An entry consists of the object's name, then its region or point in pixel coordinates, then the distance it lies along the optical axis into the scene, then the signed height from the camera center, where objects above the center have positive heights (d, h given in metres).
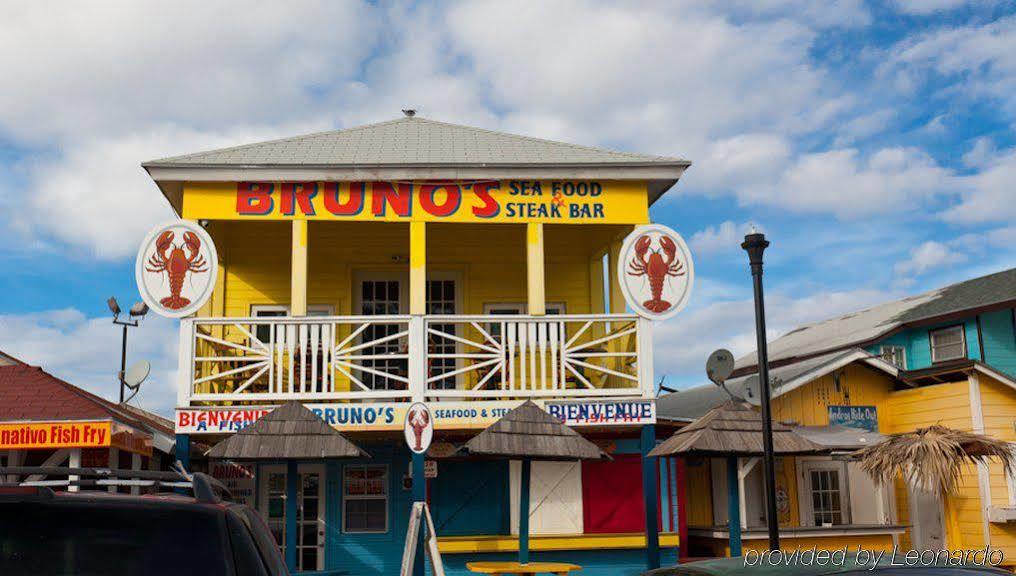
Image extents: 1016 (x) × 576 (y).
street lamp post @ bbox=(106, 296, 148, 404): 23.36 +3.55
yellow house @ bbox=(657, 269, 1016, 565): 17.23 -0.35
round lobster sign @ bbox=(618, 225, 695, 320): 14.44 +2.61
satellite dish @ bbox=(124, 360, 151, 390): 17.59 +1.59
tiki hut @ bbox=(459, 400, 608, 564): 12.55 +0.18
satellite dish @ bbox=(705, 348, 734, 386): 17.23 +1.50
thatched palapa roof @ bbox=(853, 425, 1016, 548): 14.83 -0.09
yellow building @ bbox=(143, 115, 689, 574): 14.17 +2.45
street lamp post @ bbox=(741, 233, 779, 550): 10.39 +0.91
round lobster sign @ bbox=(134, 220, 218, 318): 13.80 +2.66
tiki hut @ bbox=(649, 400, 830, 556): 12.79 +0.14
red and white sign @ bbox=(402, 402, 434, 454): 11.01 +0.34
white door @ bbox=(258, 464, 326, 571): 15.80 -0.76
